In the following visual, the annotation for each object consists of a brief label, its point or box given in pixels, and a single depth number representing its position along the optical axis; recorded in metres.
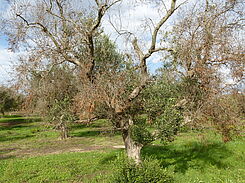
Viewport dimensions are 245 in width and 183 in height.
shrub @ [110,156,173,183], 6.33
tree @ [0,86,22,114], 31.40
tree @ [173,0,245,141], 6.51
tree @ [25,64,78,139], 8.27
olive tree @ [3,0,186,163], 6.98
